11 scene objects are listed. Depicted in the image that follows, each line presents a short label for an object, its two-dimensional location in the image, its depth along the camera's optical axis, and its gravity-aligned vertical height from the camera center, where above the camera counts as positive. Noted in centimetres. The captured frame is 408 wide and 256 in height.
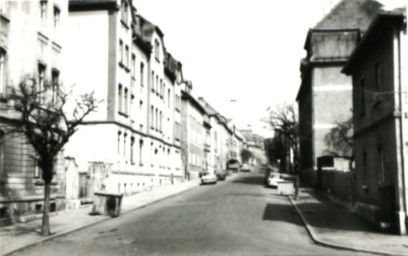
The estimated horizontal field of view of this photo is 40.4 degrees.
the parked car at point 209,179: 5466 -68
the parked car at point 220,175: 6498 -34
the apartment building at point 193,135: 6569 +486
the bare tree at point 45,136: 1680 +111
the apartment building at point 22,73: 1977 +382
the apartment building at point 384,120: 1705 +177
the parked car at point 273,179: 4662 -57
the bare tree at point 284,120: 5578 +550
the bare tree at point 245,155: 15412 +482
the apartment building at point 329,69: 4488 +868
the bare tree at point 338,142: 4384 +243
